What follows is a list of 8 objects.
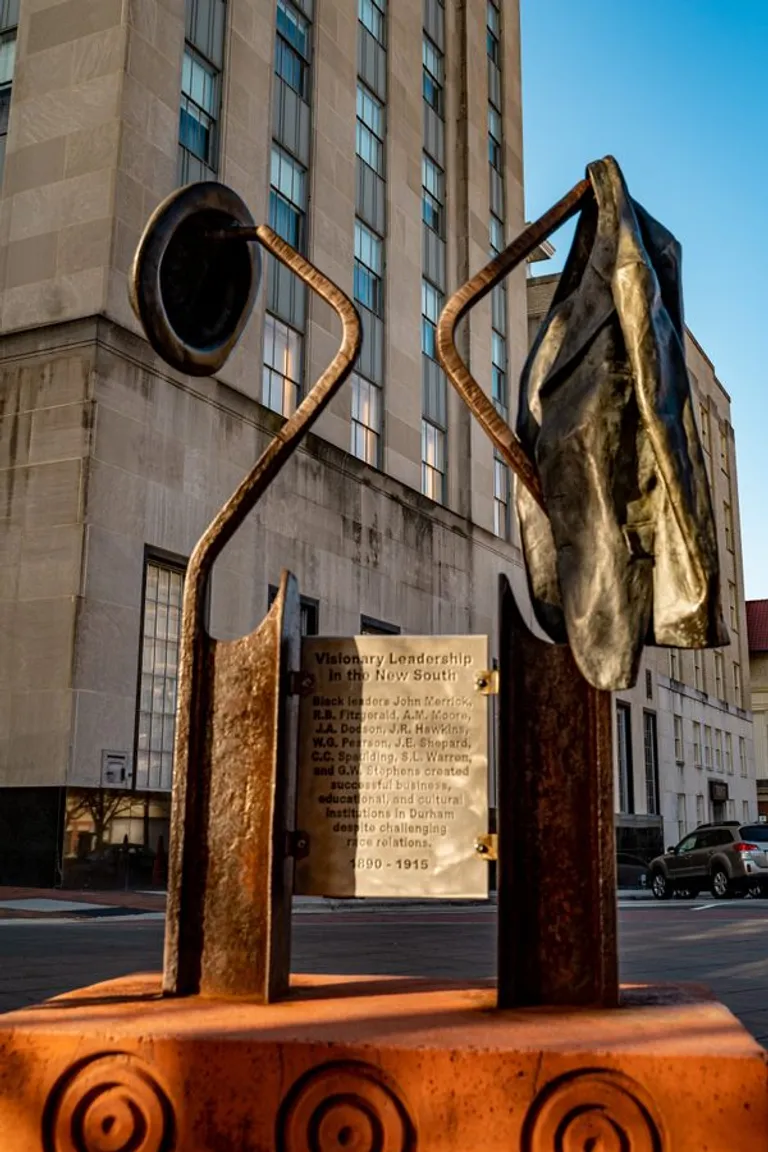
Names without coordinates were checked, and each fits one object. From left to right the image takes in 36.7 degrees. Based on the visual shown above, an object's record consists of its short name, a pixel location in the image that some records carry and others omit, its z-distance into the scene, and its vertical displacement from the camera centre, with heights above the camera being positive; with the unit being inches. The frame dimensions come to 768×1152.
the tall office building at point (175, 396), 816.9 +360.9
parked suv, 1006.4 -38.4
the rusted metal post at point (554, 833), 157.6 -2.1
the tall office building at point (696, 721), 1802.4 +173.3
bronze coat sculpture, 159.6 +49.3
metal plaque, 170.6 +7.1
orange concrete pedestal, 124.0 -29.5
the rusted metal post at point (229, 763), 165.8 +7.3
